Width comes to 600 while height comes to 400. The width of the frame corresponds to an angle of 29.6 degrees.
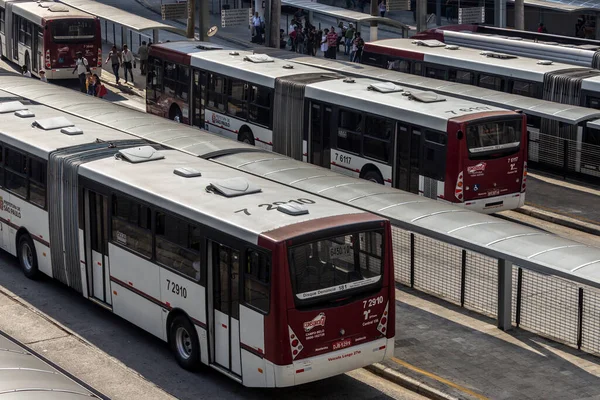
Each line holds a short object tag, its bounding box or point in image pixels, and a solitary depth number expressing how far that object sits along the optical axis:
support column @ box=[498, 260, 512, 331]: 18.38
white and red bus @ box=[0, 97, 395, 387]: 15.11
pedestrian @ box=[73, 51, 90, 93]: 41.69
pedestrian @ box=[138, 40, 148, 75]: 43.88
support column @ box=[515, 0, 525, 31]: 51.16
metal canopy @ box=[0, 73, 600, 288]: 17.91
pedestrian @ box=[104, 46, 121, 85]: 43.62
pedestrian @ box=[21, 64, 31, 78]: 44.60
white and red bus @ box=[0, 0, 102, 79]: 42.84
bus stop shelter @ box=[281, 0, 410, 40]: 48.78
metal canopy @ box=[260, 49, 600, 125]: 30.52
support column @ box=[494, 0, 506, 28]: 53.00
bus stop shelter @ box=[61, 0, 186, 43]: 45.28
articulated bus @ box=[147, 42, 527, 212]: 25.38
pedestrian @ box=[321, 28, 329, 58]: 51.38
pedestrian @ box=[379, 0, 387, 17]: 61.53
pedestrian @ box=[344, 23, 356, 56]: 52.25
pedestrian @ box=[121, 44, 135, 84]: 43.38
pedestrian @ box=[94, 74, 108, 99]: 39.44
